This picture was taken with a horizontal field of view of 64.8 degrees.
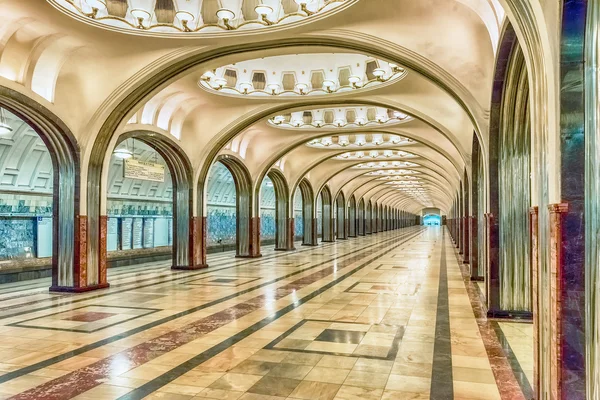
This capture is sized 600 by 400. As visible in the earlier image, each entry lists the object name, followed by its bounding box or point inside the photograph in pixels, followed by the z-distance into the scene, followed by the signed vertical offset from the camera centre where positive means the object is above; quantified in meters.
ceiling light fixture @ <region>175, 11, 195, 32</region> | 7.50 +3.11
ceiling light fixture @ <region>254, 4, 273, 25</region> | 7.40 +3.15
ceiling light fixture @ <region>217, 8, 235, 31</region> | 7.43 +3.11
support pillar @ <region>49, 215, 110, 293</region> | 9.58 -1.11
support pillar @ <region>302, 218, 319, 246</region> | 25.29 -1.37
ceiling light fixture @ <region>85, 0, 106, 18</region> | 6.89 +3.05
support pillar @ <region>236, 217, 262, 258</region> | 17.69 -1.17
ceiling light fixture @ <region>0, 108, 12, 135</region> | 8.55 +1.53
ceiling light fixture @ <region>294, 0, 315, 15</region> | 7.14 +3.14
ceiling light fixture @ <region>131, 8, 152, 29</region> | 7.34 +3.09
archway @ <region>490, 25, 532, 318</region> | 6.98 -0.23
